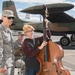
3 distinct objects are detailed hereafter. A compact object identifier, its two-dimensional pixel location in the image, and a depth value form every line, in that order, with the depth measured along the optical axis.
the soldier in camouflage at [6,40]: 2.49
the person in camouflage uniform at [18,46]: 4.17
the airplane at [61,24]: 13.54
